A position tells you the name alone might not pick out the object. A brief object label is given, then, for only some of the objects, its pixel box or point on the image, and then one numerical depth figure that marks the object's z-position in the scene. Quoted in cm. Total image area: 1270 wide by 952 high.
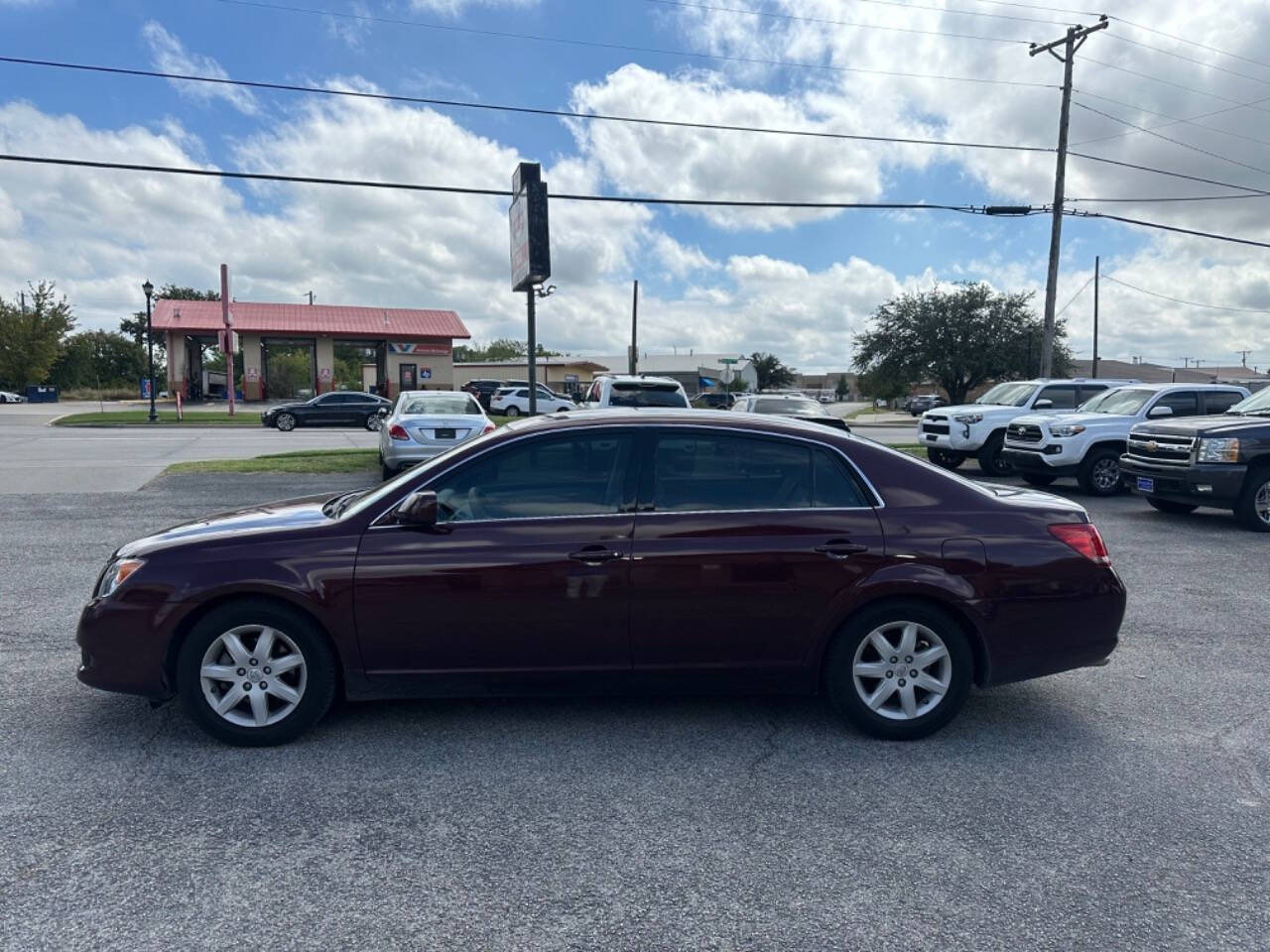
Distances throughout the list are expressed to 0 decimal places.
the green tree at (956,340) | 4853
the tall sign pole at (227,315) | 3741
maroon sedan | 423
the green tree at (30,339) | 6712
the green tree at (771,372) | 10631
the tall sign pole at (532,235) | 1569
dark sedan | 3241
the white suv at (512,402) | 4084
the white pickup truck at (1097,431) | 1369
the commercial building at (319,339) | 5128
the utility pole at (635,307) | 5390
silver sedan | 1439
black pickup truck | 1073
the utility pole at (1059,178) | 2445
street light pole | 3459
